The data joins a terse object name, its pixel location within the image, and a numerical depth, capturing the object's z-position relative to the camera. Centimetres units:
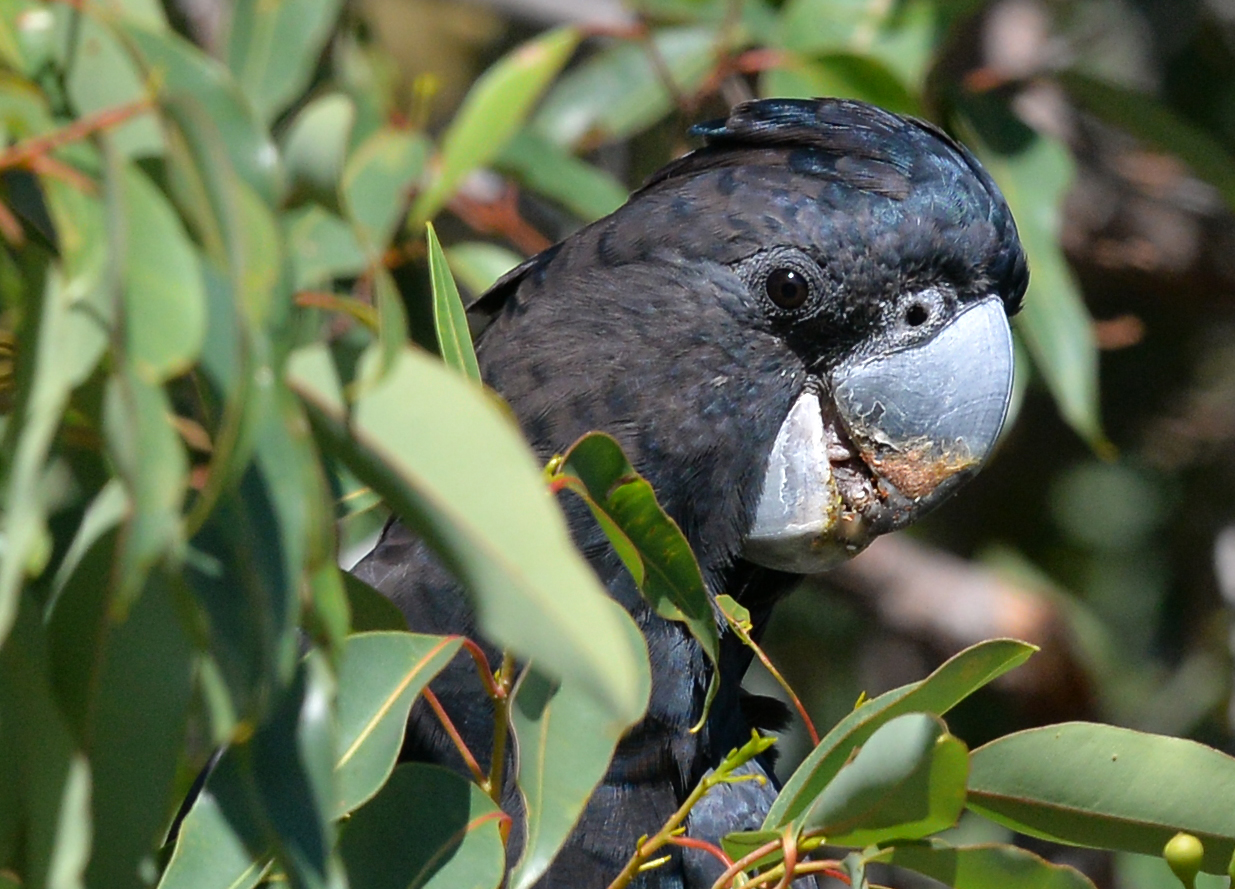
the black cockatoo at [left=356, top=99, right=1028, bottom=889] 359
